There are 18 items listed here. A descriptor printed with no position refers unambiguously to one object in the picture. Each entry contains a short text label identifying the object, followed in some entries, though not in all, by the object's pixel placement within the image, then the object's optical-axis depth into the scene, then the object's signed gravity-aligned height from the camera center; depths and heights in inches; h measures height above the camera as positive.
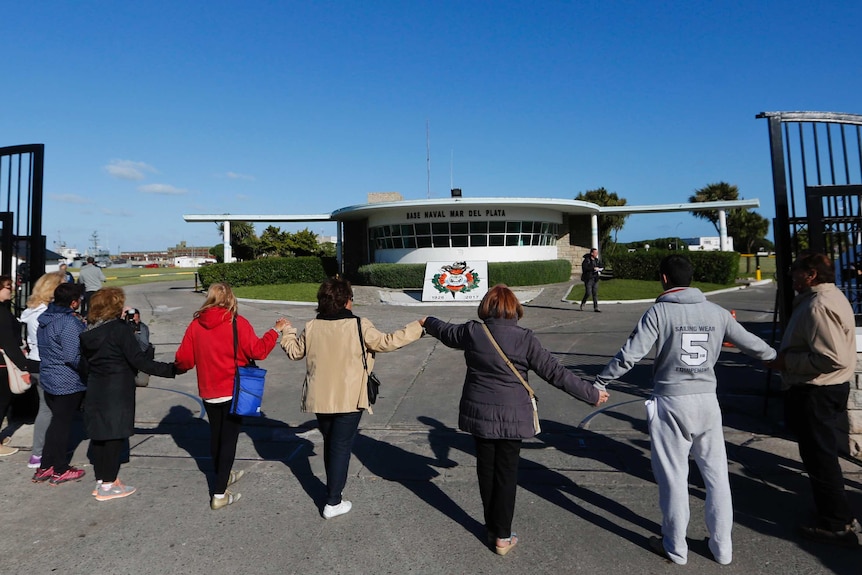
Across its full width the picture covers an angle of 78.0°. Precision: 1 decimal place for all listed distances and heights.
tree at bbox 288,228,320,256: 1806.0 +260.0
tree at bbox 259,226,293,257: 1811.0 +262.6
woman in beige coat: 146.2 -13.8
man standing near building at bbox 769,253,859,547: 131.7 -20.3
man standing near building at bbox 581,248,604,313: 618.8 +44.9
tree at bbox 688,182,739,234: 1795.0 +389.6
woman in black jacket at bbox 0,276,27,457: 189.6 -4.4
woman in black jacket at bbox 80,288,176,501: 160.2 -17.3
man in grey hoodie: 122.0 -21.2
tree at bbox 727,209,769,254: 2040.5 +321.9
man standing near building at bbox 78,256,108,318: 471.5 +42.9
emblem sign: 829.2 +51.2
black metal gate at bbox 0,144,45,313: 254.7 +48.4
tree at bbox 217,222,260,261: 1907.4 +285.0
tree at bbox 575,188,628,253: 1684.3 +355.4
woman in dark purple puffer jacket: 129.7 -21.0
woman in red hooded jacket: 157.2 -11.0
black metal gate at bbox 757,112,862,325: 205.6 +35.2
